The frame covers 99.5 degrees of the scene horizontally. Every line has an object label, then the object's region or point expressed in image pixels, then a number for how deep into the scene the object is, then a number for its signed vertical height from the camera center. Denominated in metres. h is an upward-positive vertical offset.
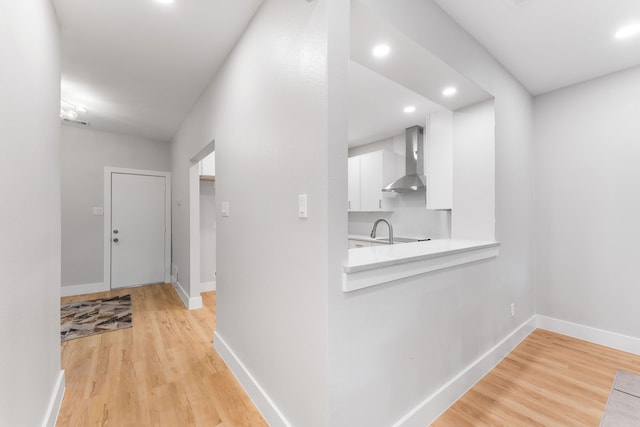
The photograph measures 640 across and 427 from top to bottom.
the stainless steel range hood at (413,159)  3.89 +0.80
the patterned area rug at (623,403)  1.64 -1.26
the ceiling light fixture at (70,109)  3.15 +1.29
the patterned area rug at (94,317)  2.93 -1.22
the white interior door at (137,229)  4.53 -0.23
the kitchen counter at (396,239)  3.89 -0.37
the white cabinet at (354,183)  4.63 +0.55
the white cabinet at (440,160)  3.00 +0.61
